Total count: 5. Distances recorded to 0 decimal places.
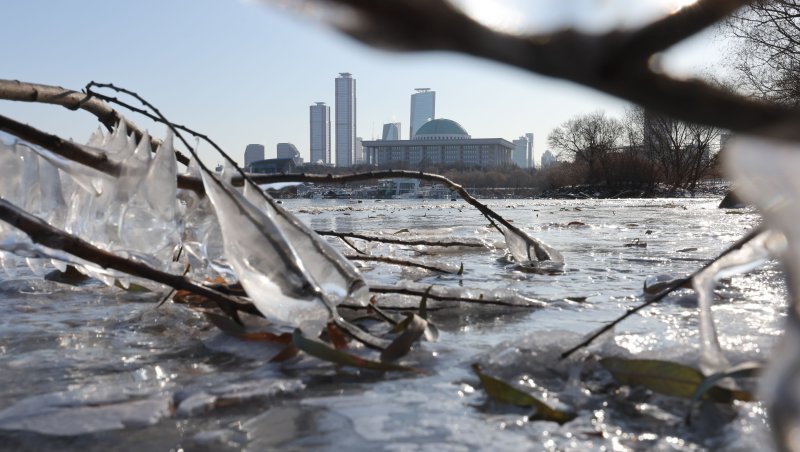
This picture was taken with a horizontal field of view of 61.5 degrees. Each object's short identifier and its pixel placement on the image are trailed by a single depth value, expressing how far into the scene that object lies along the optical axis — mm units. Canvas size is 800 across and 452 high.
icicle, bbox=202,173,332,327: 1219
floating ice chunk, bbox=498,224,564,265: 2711
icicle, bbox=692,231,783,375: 946
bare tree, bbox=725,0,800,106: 15742
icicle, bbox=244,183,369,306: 1325
